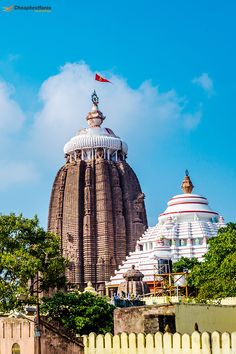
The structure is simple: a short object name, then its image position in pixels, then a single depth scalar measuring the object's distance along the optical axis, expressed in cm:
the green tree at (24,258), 4294
